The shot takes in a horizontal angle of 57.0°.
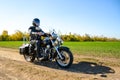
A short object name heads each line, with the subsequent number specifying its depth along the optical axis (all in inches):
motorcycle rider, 197.4
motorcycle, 171.7
